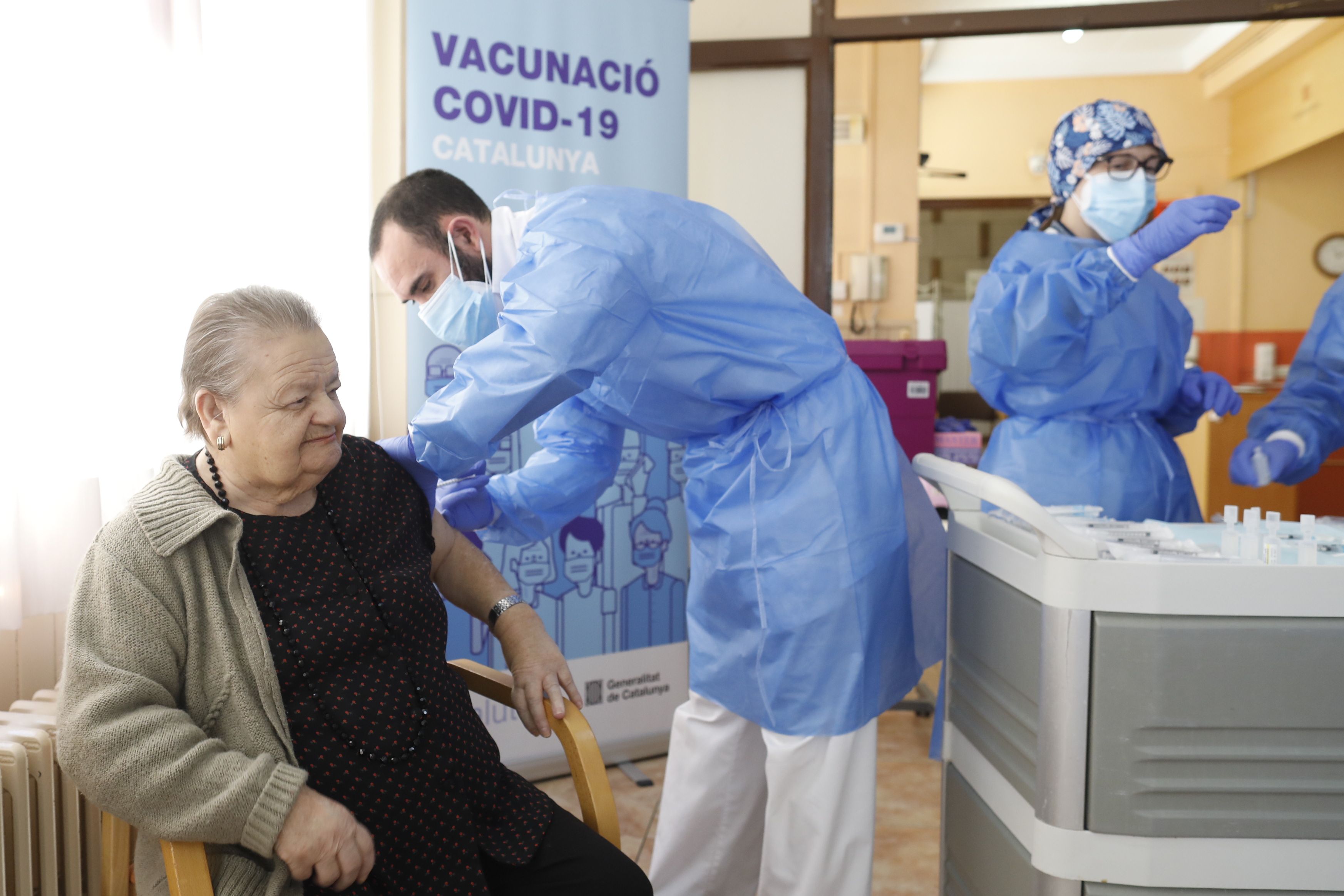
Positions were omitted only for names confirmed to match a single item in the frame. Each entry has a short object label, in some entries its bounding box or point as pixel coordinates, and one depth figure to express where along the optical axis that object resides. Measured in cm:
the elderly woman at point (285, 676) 105
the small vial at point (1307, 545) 117
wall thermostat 505
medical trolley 115
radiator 136
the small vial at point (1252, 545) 122
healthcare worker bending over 144
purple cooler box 317
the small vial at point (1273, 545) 118
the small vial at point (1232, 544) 125
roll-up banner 240
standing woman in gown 201
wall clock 585
